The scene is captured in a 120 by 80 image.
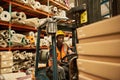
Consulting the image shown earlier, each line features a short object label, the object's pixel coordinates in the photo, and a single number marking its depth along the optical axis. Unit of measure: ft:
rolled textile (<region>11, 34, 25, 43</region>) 9.53
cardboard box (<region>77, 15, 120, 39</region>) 2.59
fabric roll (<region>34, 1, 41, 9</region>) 11.38
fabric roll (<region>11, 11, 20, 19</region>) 9.75
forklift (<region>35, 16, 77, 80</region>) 4.32
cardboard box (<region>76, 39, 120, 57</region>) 2.58
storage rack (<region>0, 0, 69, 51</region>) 9.44
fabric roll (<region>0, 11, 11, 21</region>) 8.97
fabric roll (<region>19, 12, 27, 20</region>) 10.27
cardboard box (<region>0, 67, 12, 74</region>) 8.59
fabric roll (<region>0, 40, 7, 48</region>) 8.94
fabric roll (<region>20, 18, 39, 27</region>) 10.62
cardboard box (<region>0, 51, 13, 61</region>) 8.47
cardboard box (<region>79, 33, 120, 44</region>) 2.64
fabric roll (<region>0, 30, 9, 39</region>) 9.16
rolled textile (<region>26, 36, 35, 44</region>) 10.79
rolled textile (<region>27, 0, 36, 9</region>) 10.62
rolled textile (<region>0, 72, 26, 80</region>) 8.31
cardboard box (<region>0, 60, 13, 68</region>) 8.52
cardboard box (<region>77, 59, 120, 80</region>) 2.58
